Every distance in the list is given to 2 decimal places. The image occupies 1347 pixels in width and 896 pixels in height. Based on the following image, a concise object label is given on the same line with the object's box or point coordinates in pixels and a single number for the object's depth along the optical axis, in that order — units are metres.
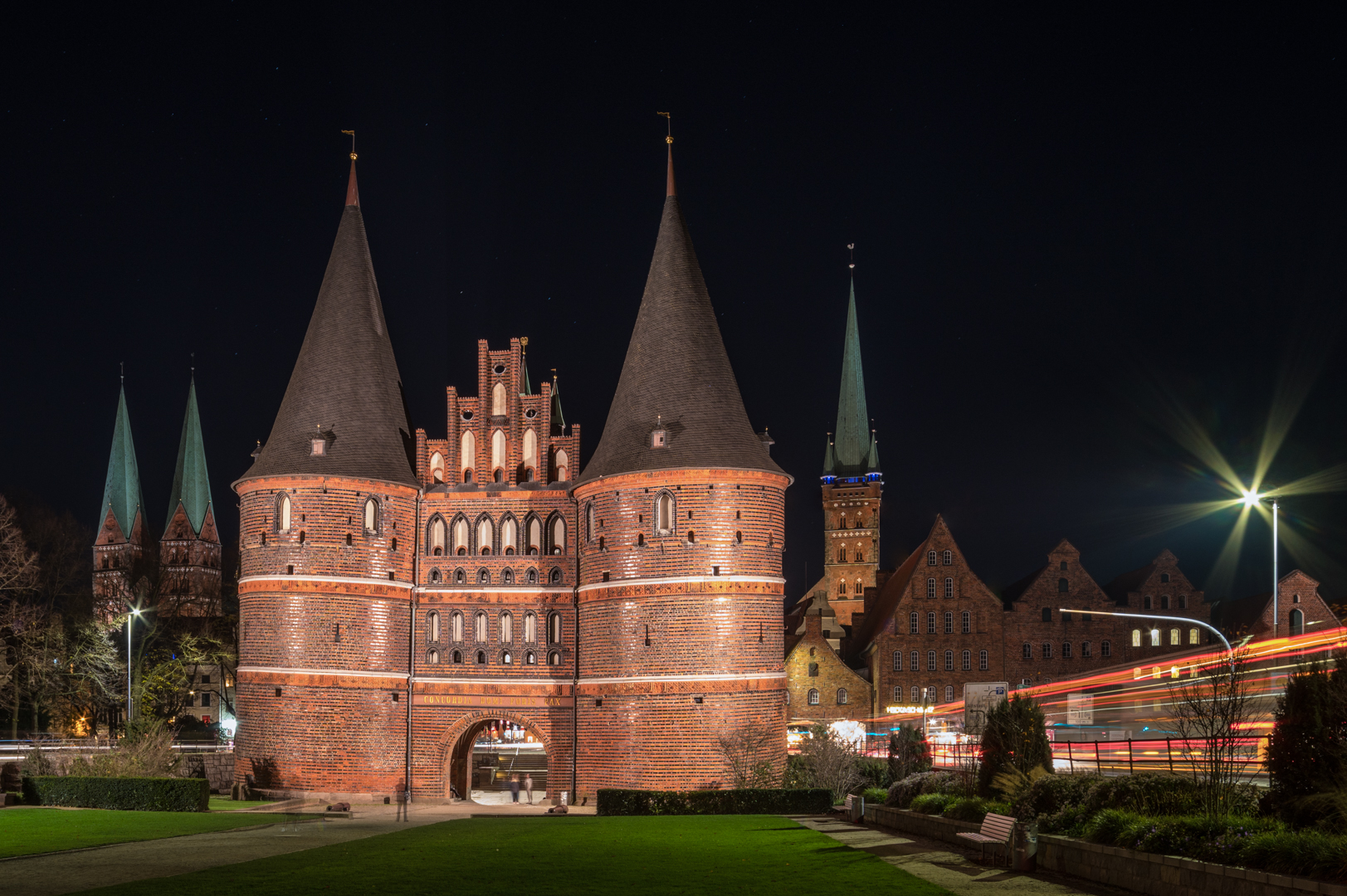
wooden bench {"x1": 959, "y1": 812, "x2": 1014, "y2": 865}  20.80
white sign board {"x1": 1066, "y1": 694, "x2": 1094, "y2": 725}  62.44
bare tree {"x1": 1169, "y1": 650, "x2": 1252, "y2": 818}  18.55
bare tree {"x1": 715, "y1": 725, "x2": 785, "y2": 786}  39.97
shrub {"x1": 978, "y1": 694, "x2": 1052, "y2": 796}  24.67
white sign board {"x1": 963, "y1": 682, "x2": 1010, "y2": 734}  32.12
